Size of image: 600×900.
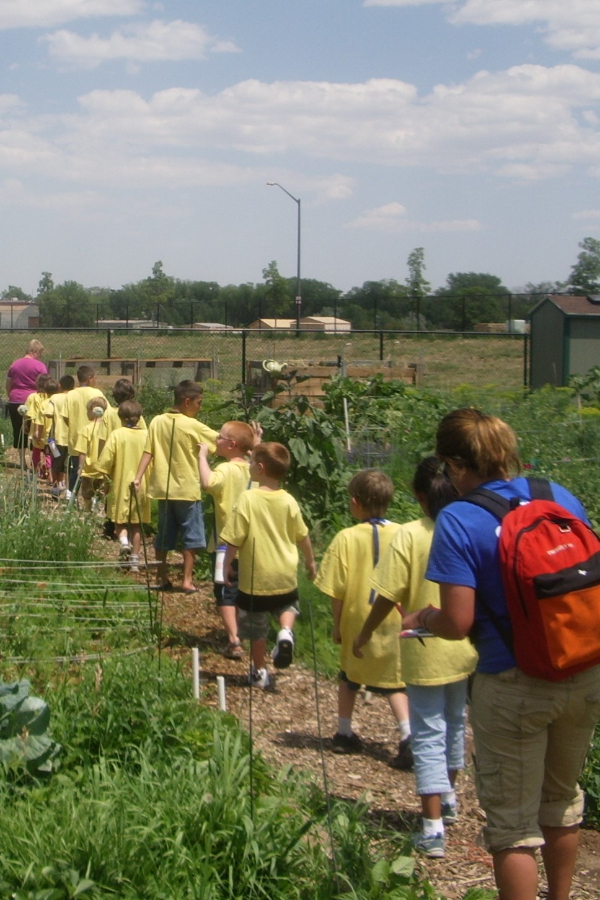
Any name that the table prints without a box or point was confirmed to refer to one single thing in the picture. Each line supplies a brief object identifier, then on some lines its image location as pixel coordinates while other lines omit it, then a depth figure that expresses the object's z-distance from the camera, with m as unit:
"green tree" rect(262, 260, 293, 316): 57.72
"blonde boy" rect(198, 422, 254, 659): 6.16
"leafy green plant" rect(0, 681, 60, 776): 3.50
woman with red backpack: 2.83
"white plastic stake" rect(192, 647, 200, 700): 4.40
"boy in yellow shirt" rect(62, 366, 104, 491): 10.41
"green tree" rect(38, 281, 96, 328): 59.87
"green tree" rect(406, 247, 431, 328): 55.09
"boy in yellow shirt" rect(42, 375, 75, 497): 10.64
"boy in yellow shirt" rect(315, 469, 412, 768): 4.58
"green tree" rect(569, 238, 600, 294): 50.38
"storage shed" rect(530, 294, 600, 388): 19.16
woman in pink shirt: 12.55
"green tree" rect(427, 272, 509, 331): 46.91
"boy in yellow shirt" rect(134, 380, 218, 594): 7.11
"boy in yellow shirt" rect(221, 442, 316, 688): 5.33
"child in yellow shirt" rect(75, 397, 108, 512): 8.77
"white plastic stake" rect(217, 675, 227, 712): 4.46
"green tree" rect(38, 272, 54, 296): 85.50
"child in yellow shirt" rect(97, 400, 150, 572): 7.98
